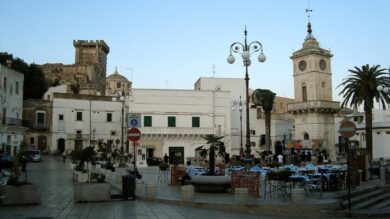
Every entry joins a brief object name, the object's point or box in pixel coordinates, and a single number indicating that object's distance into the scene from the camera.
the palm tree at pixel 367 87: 34.06
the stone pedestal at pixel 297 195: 13.04
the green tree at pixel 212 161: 16.78
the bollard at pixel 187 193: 13.98
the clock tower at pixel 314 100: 55.99
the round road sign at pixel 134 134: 15.89
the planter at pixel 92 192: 14.12
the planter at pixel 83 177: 19.78
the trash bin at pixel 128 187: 14.80
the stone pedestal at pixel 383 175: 19.48
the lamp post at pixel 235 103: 60.22
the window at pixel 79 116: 59.16
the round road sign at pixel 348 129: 12.41
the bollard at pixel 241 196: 12.94
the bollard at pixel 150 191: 14.86
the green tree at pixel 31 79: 68.31
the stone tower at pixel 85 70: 89.18
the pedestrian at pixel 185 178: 17.72
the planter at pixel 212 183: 16.20
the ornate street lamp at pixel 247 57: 20.65
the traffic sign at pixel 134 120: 16.77
